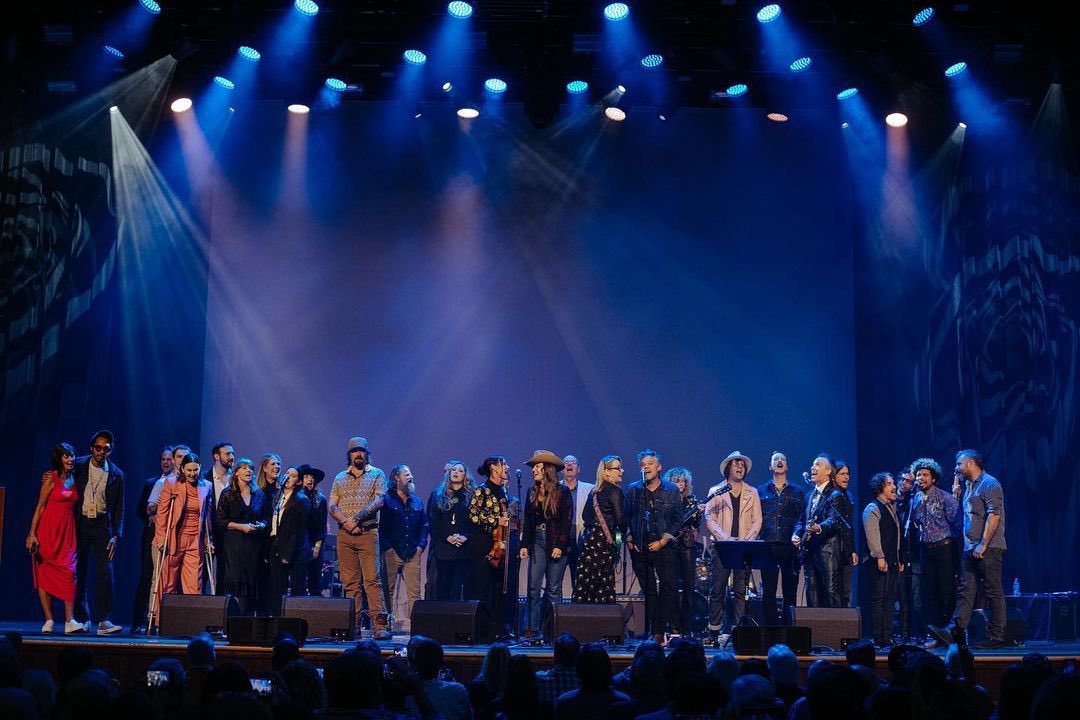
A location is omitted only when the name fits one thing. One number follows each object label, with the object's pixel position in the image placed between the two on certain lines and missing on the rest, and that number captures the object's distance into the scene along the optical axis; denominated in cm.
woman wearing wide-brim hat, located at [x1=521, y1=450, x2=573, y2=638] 1155
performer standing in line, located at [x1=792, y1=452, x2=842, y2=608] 1130
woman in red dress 1114
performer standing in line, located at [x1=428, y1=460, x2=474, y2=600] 1180
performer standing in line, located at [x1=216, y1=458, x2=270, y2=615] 1138
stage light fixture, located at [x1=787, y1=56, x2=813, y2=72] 1262
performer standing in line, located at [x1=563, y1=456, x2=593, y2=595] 1281
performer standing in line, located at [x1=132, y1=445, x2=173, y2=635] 1127
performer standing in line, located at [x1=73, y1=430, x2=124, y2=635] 1123
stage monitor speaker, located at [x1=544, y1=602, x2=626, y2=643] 1014
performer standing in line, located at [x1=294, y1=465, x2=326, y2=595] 1177
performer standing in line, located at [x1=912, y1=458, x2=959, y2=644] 1125
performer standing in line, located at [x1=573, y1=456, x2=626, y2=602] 1145
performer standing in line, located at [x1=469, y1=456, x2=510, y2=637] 1170
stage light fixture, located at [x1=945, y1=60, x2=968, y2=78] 1239
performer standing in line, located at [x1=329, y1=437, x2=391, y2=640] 1169
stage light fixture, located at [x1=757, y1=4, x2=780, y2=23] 1178
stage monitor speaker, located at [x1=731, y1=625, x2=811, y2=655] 973
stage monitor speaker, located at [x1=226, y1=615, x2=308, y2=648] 962
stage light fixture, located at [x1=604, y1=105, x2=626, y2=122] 1448
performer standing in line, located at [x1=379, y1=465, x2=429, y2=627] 1220
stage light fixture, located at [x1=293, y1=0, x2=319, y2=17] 1205
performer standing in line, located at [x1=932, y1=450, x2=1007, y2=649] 1106
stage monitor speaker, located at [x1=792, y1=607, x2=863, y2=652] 1041
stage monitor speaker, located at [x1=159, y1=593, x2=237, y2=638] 1037
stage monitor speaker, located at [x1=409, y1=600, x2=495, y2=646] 1040
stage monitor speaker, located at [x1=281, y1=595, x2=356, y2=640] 1033
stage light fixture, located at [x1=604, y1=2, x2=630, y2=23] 1186
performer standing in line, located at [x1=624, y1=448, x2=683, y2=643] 1116
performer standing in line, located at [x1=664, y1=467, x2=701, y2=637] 1128
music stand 1034
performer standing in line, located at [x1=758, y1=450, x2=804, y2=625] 1188
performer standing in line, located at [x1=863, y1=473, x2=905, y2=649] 1120
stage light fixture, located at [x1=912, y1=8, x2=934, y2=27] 1157
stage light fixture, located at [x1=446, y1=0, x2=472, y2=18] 1198
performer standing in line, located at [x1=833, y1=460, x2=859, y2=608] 1134
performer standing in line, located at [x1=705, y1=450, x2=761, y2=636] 1195
